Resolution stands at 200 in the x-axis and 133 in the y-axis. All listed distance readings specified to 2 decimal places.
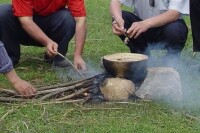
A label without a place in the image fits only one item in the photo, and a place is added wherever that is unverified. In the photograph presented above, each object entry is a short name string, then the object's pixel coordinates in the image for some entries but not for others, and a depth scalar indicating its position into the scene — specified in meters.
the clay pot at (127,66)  3.48
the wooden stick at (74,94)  3.43
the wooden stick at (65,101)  3.36
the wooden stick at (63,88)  3.53
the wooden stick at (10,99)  3.42
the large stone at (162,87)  3.45
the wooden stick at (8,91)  3.54
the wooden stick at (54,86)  3.62
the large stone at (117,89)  3.44
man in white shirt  4.07
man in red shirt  4.24
